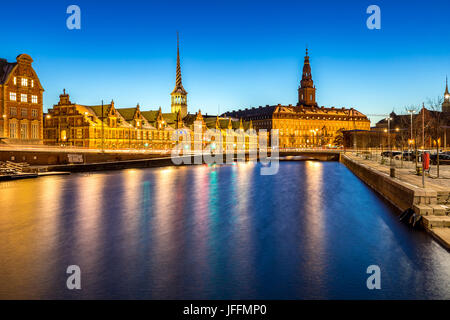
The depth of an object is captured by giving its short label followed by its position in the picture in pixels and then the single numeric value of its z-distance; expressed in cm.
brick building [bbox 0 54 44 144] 6209
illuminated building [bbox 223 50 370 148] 19150
